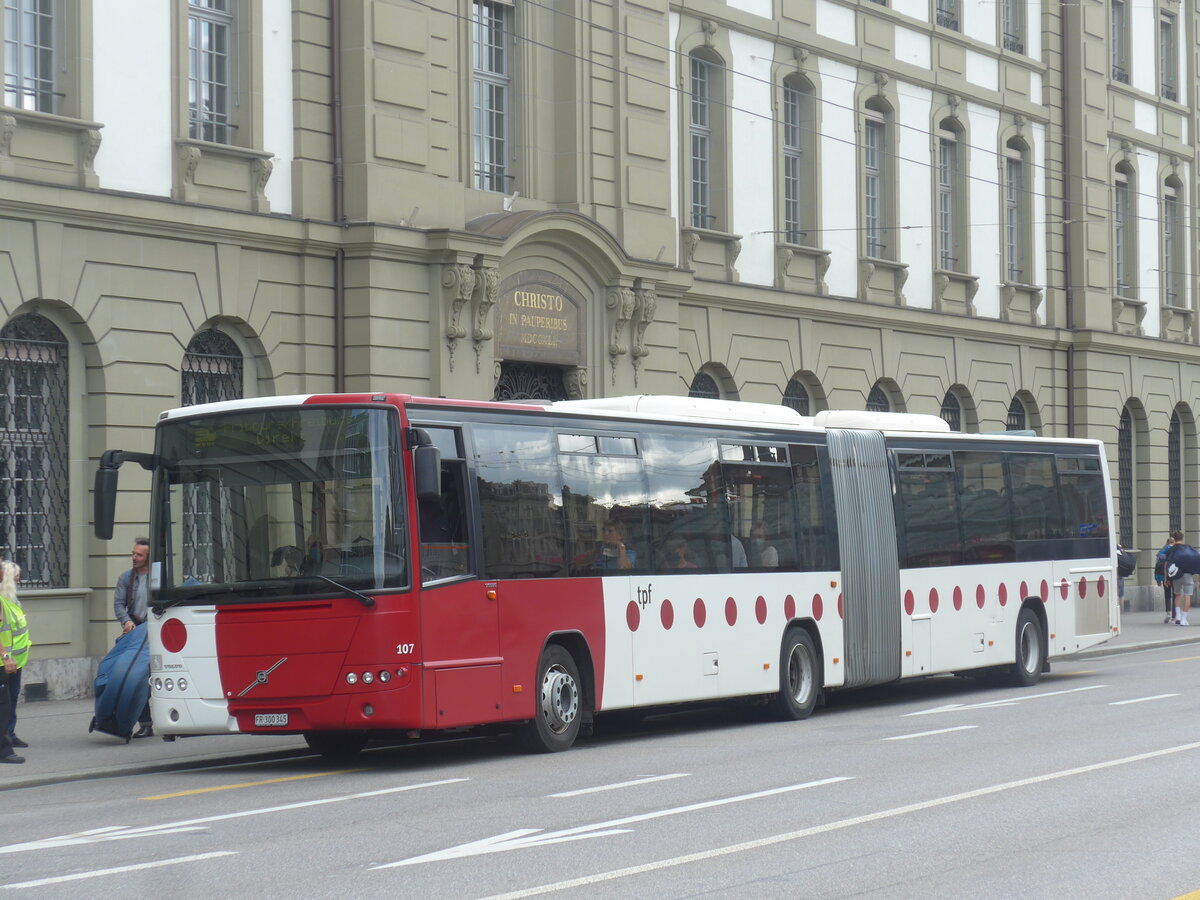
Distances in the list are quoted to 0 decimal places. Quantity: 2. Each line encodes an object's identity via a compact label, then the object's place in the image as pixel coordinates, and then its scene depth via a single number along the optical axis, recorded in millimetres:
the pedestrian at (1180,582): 35531
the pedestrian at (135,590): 17500
